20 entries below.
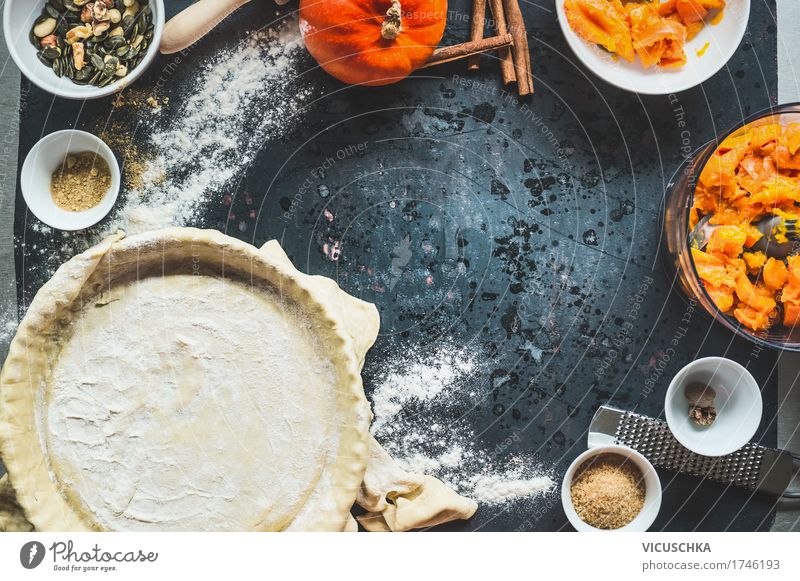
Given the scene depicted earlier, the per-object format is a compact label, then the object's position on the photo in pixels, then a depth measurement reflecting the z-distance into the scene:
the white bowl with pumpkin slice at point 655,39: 1.26
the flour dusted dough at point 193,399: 1.17
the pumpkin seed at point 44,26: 1.24
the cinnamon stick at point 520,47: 1.32
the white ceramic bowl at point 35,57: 1.21
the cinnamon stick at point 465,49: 1.30
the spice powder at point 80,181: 1.25
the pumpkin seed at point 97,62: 1.24
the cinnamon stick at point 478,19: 1.31
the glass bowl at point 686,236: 1.20
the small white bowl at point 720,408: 1.22
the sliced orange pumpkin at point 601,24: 1.25
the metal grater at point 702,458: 1.29
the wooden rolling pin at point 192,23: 1.26
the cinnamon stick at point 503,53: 1.31
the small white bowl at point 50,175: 1.22
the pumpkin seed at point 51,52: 1.24
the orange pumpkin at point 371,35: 1.19
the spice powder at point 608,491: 1.23
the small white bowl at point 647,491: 1.22
